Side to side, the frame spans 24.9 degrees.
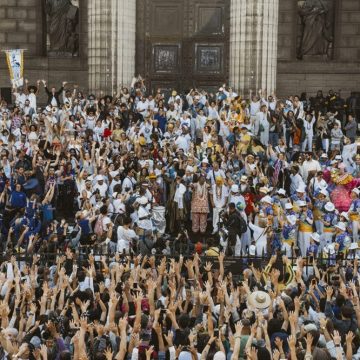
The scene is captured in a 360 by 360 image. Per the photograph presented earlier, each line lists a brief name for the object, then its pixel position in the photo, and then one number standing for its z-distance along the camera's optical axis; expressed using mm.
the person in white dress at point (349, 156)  20828
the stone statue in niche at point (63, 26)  30875
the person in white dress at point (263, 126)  22688
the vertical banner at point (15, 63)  25359
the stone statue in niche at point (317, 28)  30297
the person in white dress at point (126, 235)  16125
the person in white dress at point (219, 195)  18641
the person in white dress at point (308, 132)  22703
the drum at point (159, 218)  18547
